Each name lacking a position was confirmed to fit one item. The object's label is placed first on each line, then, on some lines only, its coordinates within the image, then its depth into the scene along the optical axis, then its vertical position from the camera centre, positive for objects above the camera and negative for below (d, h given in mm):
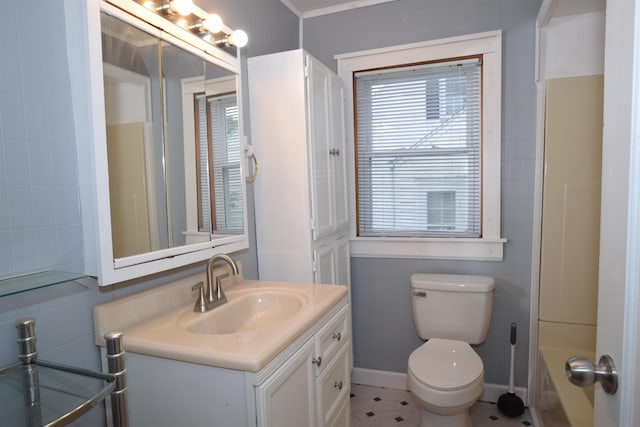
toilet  1762 -873
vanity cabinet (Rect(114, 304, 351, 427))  1039 -584
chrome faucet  1446 -383
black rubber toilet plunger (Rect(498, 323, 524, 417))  2188 -1245
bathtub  1679 -984
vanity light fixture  1364 +622
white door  653 -67
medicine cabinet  1128 +144
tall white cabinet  1884 +98
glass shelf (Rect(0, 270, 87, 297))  882 -221
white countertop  1041 -439
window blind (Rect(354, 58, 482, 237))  2305 +193
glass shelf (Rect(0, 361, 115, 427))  808 -456
